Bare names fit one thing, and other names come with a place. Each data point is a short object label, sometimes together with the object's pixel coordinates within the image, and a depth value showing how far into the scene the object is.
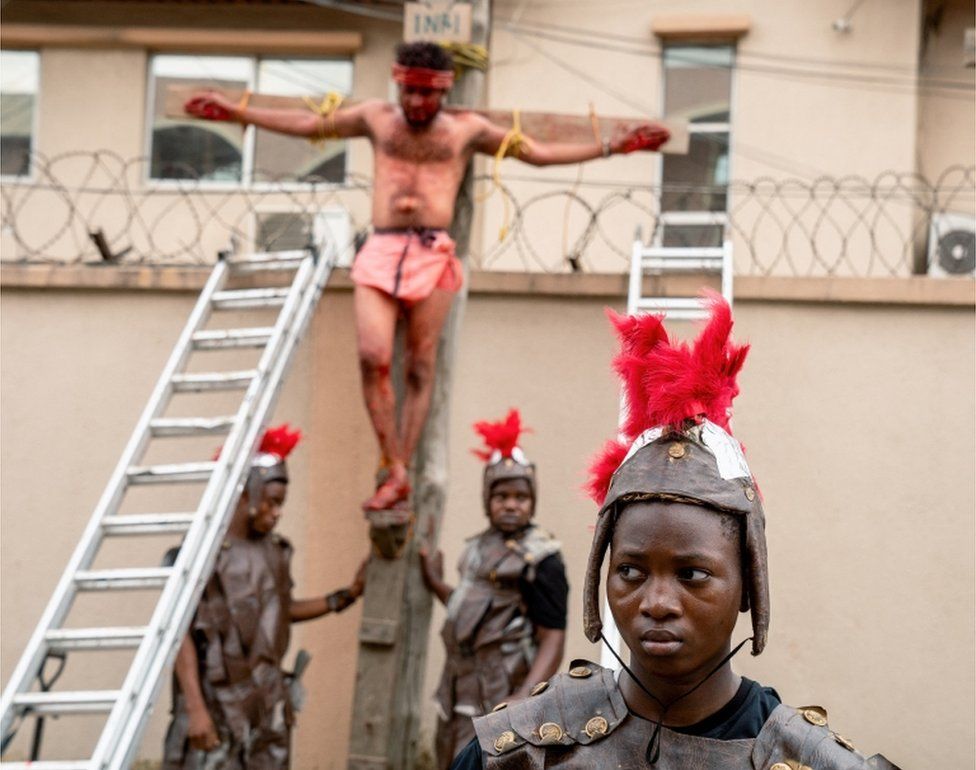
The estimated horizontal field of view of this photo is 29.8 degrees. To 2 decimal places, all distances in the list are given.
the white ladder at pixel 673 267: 7.59
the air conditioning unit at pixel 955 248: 11.63
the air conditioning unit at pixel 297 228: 13.18
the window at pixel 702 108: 13.49
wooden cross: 7.65
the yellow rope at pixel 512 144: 7.62
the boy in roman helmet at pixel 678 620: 2.78
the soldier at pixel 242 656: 7.24
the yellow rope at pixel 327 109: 7.72
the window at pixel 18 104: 14.28
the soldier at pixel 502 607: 6.98
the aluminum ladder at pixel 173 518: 5.97
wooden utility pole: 7.55
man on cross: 7.36
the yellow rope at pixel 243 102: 7.77
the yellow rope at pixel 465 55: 7.89
